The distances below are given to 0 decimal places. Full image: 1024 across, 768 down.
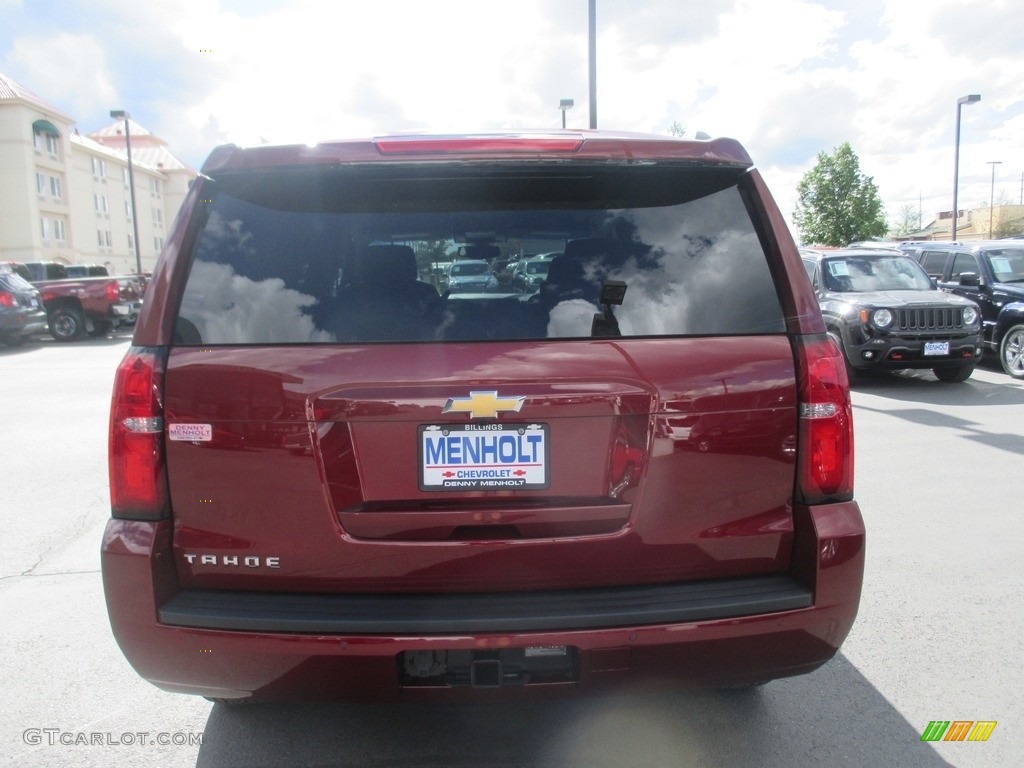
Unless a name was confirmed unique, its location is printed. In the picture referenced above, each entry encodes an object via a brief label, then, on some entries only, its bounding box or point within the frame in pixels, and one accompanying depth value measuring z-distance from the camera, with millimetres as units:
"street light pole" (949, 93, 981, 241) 28906
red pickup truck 20719
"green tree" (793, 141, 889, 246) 49375
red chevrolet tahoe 2271
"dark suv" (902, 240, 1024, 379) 12117
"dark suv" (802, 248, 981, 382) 10969
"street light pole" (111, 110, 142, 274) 34438
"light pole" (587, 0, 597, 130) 16188
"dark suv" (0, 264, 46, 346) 18094
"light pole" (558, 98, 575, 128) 24031
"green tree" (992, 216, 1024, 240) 83438
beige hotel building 54875
